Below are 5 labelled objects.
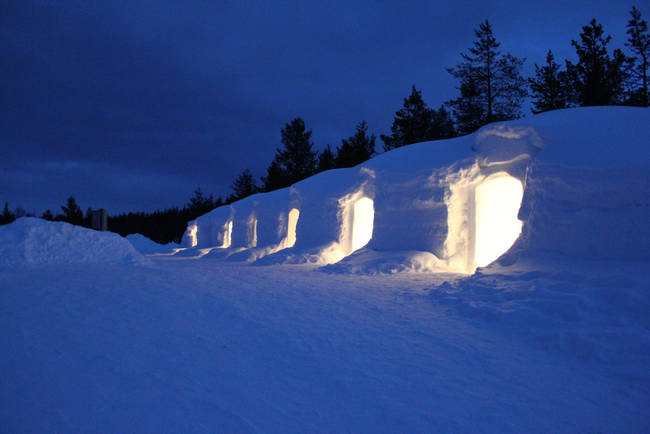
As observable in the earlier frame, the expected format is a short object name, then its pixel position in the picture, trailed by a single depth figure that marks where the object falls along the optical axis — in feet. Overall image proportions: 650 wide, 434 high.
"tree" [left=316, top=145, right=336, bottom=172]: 108.88
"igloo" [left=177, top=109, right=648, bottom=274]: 26.37
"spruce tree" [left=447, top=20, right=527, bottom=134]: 74.28
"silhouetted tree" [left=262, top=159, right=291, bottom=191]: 114.52
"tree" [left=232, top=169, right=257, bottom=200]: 142.00
